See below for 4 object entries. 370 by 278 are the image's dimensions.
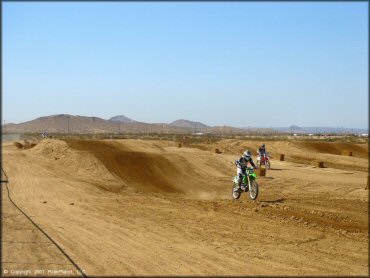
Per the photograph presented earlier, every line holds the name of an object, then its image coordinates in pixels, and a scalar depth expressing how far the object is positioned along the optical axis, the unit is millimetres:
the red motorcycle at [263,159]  28562
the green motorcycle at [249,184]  15648
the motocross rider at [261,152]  28678
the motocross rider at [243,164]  15945
